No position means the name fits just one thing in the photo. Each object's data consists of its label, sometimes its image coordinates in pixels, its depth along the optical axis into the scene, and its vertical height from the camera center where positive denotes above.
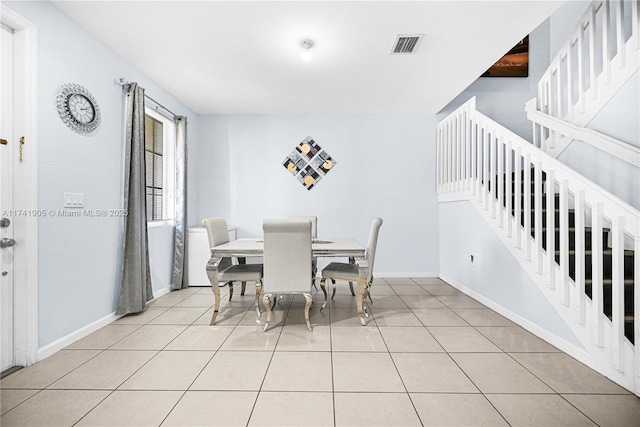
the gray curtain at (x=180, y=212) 4.11 +0.02
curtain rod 3.00 +1.36
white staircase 1.92 +0.19
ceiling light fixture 2.80 +1.59
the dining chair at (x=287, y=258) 2.61 -0.40
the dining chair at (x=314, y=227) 4.19 -0.19
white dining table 2.87 -0.39
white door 2.02 +0.08
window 3.83 +0.66
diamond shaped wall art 4.95 +0.85
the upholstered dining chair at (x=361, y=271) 2.90 -0.58
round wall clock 2.36 +0.87
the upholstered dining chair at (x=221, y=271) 2.89 -0.58
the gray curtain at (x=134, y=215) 2.98 -0.02
